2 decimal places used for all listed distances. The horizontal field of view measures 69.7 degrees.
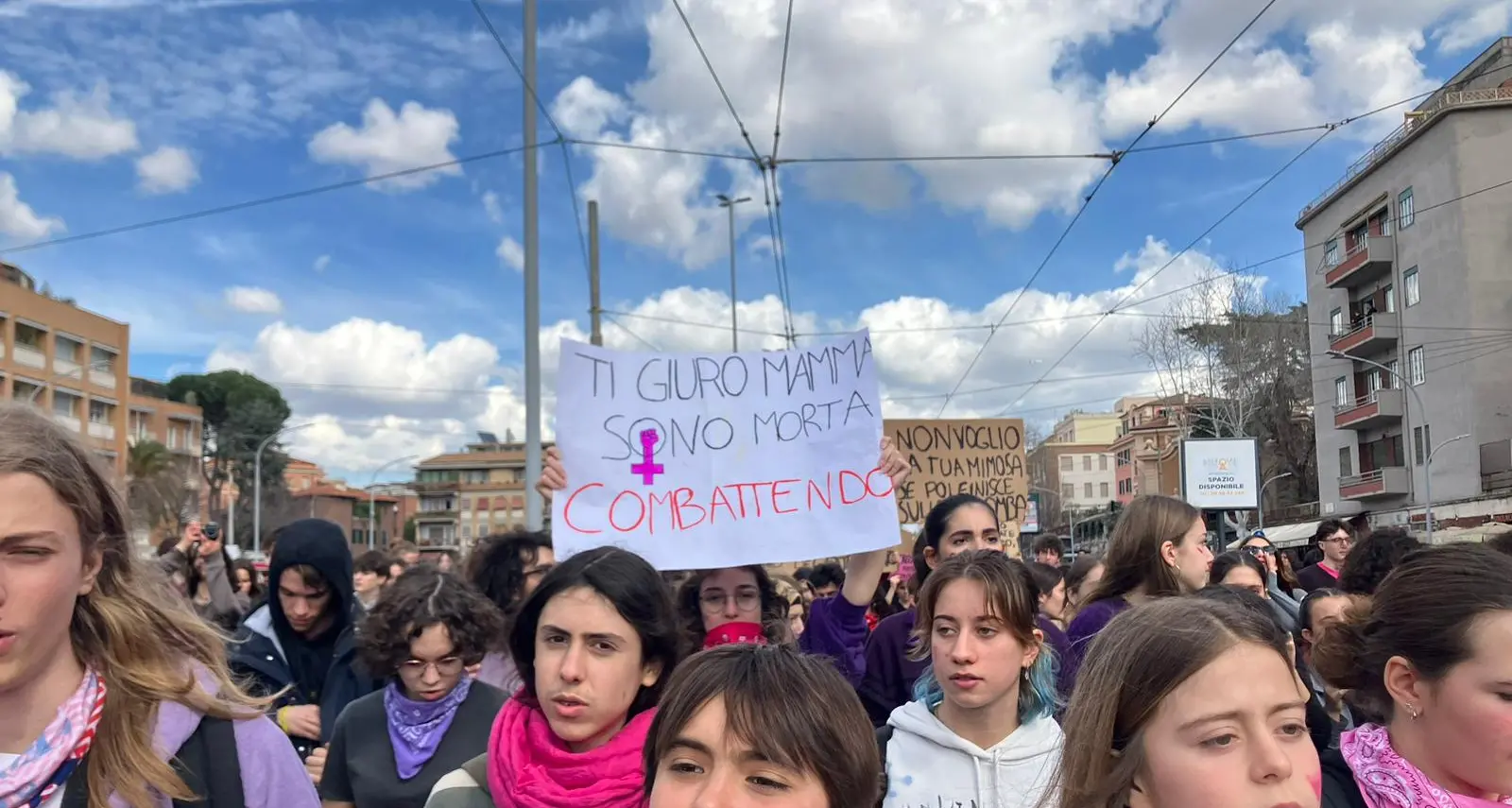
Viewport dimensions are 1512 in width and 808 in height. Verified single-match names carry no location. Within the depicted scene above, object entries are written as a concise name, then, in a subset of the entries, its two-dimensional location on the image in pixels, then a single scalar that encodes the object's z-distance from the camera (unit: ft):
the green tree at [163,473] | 88.99
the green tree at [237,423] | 238.68
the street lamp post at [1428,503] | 94.38
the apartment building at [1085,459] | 351.05
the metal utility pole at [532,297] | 34.65
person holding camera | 22.43
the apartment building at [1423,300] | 112.88
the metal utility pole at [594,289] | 57.06
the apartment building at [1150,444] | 133.62
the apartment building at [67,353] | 150.92
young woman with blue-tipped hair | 9.81
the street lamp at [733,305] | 98.17
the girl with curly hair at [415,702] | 10.37
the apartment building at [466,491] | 371.35
